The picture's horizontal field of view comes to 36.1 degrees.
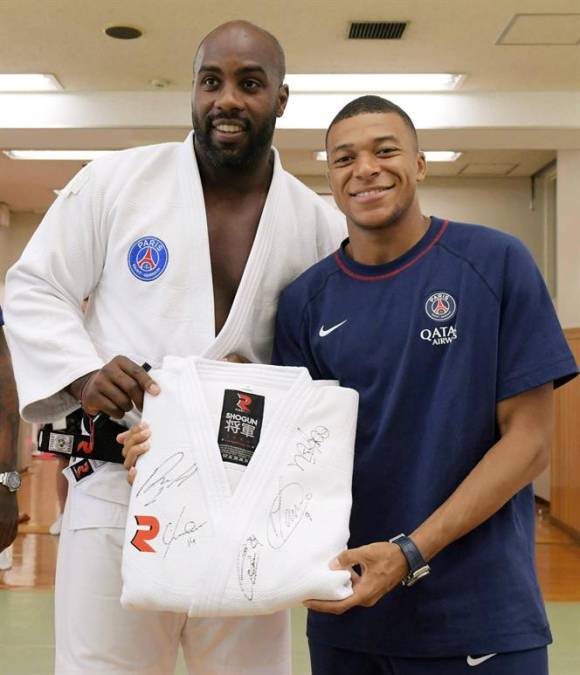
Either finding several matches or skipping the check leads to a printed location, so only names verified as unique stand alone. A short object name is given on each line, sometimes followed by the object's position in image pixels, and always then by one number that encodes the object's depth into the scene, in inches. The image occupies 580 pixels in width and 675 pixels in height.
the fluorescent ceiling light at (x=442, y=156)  350.0
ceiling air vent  225.3
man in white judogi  70.8
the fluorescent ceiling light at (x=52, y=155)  348.2
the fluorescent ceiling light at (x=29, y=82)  264.7
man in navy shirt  63.4
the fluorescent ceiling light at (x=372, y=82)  264.1
